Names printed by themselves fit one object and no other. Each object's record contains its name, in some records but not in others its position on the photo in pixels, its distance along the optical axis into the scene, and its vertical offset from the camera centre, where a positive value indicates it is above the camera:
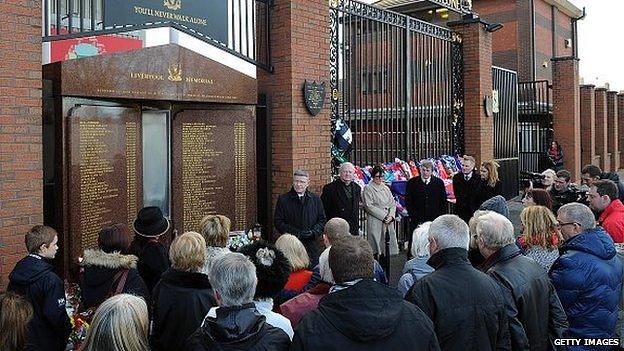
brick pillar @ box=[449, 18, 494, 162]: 12.37 +1.94
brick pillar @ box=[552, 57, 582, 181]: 19.47 +2.18
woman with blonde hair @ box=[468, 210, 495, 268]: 4.11 -0.55
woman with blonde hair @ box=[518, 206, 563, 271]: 4.21 -0.44
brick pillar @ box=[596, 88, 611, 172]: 24.23 +2.02
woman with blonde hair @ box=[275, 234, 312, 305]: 3.67 -0.59
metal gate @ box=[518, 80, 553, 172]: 20.30 +1.96
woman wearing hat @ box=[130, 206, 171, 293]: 4.41 -0.52
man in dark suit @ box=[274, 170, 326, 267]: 6.58 -0.41
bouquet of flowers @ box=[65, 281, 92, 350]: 3.94 -1.00
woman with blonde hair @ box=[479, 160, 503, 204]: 8.29 -0.10
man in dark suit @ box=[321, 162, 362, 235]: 7.35 -0.25
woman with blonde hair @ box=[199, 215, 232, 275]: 4.19 -0.39
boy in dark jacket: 3.67 -0.71
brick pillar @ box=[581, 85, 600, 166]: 22.27 +1.85
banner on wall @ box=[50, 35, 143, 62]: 6.34 +1.58
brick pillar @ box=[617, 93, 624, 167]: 27.85 +2.47
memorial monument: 5.29 +0.39
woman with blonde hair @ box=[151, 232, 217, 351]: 3.36 -0.69
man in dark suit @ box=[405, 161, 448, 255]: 8.52 -0.30
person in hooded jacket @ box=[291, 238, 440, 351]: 2.31 -0.59
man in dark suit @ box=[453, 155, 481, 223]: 8.47 -0.20
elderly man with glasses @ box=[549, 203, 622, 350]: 3.80 -0.70
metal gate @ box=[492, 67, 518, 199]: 14.04 +1.14
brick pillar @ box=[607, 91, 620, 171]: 26.44 +2.15
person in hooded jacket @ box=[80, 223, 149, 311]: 3.83 -0.61
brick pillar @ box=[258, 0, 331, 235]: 7.54 +1.17
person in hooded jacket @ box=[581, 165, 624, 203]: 7.19 -0.03
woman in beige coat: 8.08 -0.44
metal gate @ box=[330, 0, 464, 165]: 9.13 +1.67
